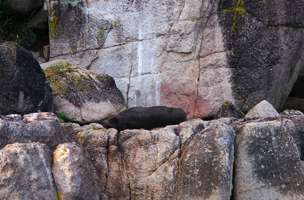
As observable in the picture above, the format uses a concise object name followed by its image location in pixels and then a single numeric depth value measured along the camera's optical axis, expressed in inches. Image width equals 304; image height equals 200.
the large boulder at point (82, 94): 612.7
